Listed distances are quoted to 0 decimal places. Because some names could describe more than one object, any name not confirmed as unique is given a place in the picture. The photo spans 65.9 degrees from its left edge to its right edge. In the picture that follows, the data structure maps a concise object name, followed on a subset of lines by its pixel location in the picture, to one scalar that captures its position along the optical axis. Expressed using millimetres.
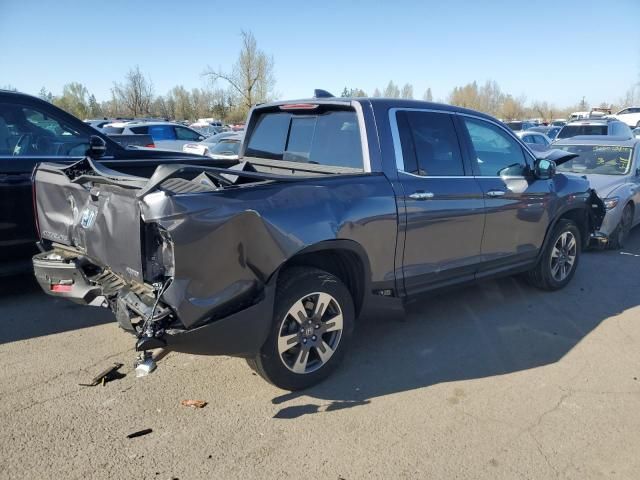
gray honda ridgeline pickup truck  2764
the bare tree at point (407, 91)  71794
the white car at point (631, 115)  31609
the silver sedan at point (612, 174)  7309
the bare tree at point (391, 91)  73900
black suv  4727
